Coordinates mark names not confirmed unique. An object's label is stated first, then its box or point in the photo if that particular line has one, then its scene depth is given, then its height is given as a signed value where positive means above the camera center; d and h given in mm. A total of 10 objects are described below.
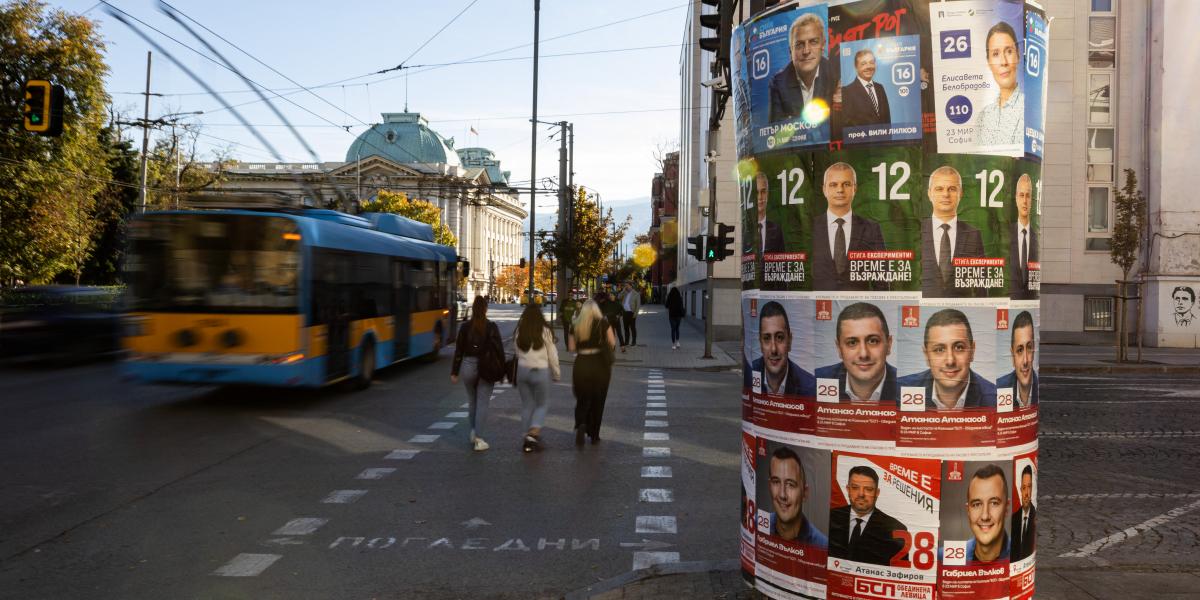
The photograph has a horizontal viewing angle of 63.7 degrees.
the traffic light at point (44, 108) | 15469 +2972
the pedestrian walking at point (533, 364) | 10516 -741
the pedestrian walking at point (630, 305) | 26500 -218
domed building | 87688 +11566
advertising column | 3885 +10
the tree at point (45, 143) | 31672 +5056
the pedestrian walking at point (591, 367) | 10719 -781
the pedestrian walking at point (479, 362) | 10469 -718
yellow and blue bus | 12984 -63
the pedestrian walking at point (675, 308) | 26453 -287
